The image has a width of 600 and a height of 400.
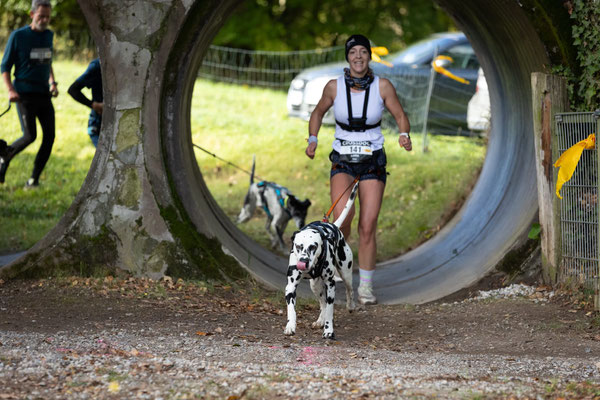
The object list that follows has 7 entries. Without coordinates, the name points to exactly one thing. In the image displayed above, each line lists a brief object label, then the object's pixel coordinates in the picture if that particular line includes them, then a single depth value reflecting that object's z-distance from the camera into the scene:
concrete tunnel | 15.11
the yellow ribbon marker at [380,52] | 27.02
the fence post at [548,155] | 15.05
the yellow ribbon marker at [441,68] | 31.93
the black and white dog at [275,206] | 21.03
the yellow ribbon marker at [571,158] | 14.19
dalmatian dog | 12.29
